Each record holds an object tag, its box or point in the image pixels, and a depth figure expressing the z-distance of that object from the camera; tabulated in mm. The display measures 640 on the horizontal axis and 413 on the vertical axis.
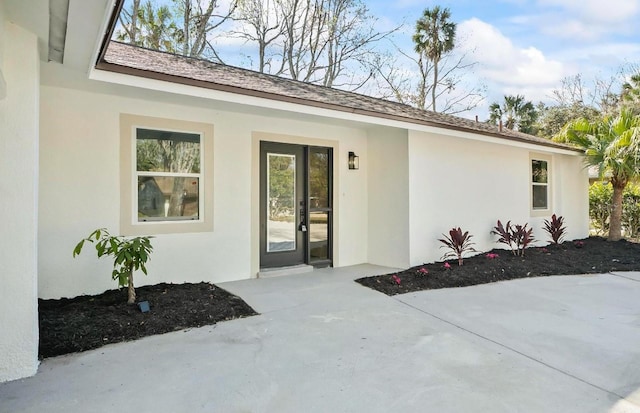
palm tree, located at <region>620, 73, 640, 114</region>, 17828
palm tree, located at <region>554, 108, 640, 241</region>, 8883
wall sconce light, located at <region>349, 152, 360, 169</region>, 7406
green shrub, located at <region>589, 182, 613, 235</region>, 12008
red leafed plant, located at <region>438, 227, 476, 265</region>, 6941
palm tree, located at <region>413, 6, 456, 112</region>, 19703
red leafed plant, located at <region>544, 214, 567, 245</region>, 9422
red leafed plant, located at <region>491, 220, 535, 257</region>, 7965
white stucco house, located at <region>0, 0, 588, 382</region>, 2949
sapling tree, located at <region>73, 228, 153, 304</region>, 4066
